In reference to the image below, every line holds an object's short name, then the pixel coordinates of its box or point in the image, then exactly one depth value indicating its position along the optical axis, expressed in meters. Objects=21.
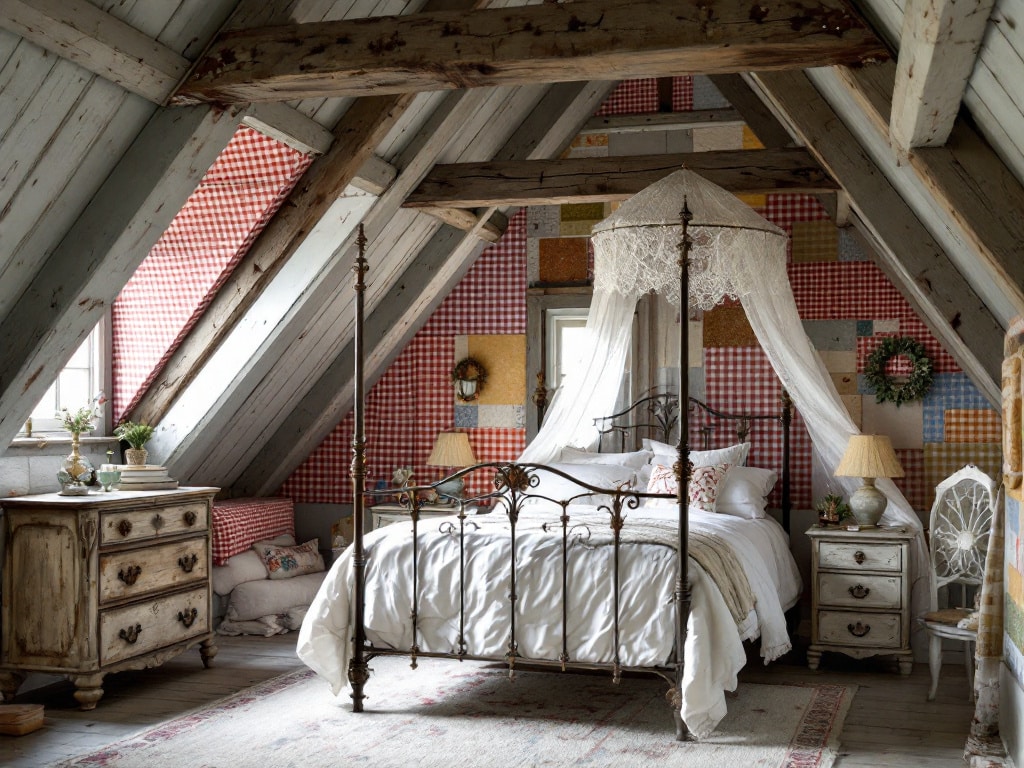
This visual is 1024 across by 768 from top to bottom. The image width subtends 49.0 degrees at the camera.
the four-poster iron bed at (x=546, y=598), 4.51
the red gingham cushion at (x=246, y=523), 6.73
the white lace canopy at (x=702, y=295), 5.44
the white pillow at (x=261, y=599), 6.67
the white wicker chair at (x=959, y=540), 5.16
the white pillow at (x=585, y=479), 6.26
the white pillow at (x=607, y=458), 6.75
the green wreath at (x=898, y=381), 6.62
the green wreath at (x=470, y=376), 7.60
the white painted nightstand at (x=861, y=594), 5.79
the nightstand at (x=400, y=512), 6.97
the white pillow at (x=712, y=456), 6.55
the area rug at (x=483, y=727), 4.19
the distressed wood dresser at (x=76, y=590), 4.87
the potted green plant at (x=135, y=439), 5.71
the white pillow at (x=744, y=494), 6.25
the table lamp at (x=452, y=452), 7.15
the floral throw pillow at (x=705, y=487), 6.21
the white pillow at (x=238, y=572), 6.71
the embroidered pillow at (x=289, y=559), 7.11
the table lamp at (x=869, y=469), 5.86
